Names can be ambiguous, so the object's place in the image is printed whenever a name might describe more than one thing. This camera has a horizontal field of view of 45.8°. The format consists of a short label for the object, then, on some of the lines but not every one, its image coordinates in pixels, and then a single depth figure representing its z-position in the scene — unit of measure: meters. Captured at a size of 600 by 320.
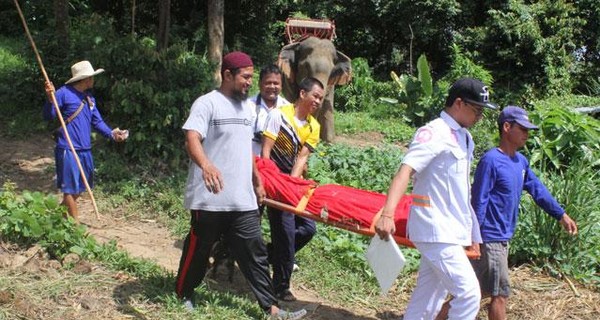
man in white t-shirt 4.56
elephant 10.05
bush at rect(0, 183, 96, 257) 5.29
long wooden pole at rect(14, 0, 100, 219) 6.00
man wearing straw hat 6.15
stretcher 4.82
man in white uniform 4.04
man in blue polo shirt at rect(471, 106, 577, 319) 4.51
